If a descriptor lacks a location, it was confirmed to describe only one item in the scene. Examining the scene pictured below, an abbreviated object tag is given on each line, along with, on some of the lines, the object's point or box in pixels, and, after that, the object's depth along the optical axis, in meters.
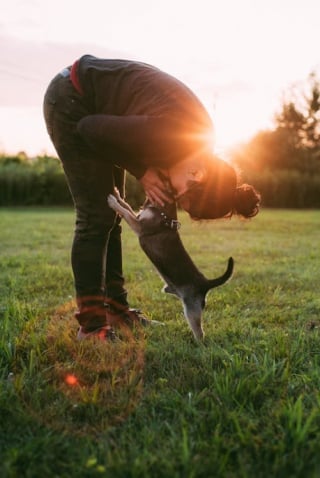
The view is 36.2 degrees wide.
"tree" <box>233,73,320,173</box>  37.28
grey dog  3.06
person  2.52
